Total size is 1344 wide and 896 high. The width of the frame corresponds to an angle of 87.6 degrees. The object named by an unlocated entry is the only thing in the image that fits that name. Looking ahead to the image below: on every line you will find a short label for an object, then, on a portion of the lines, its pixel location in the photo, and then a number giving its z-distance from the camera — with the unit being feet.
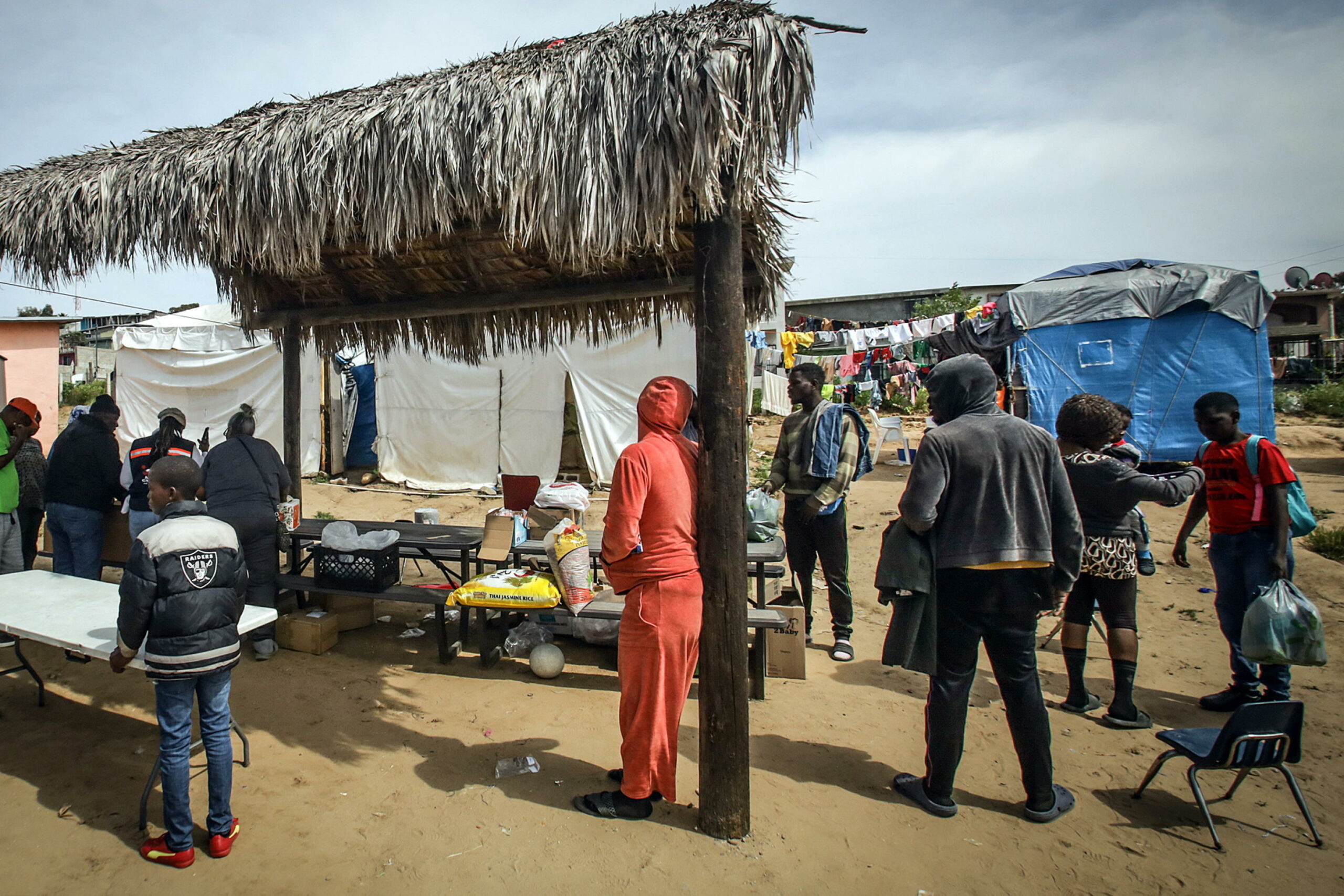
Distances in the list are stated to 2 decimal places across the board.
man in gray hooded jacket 8.77
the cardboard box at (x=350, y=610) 16.89
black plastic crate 15.26
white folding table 9.94
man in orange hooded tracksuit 8.71
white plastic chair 38.34
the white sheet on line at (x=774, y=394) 65.21
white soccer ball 14.24
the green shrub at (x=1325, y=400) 50.19
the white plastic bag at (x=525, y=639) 15.46
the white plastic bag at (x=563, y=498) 14.24
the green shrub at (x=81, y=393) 72.49
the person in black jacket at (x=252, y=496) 14.90
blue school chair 8.78
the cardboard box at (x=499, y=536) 15.67
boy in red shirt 11.76
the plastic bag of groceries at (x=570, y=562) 11.69
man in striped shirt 14.96
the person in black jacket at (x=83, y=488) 15.90
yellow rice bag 13.62
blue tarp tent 33.96
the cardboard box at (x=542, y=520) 17.02
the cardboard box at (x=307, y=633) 15.62
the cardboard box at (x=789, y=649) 14.23
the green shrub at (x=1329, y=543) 21.81
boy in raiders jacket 8.19
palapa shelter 8.78
